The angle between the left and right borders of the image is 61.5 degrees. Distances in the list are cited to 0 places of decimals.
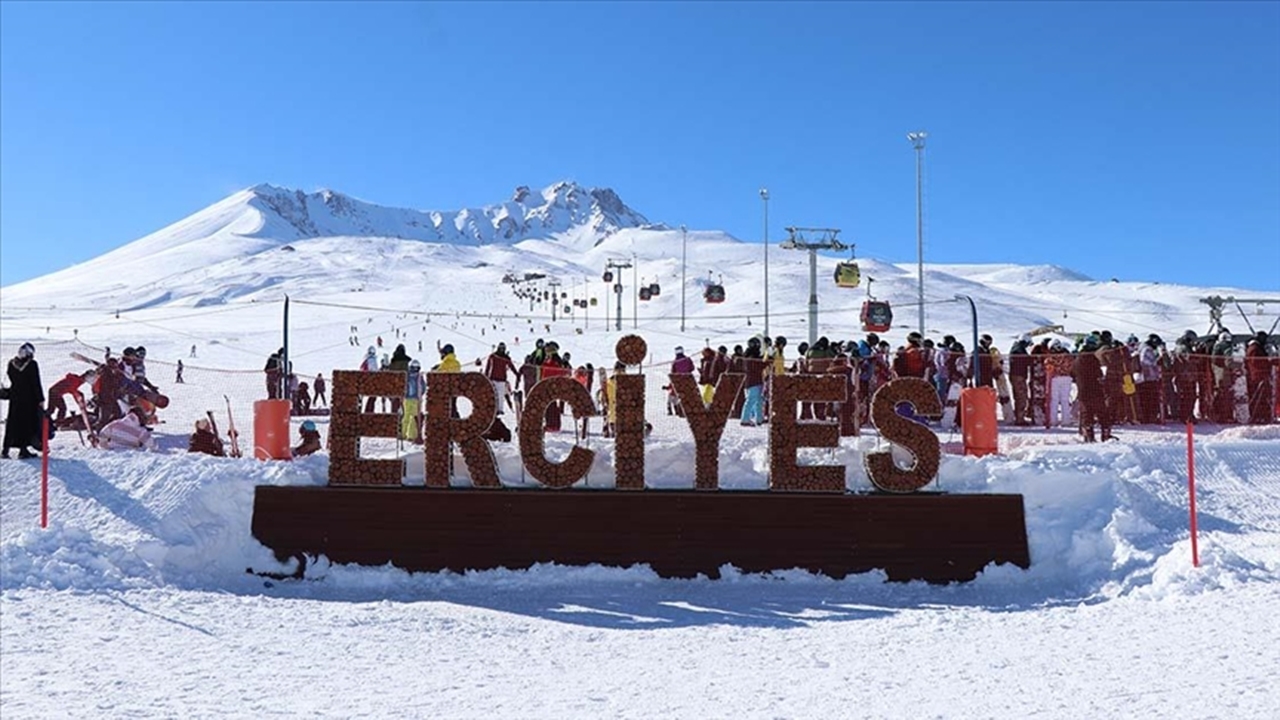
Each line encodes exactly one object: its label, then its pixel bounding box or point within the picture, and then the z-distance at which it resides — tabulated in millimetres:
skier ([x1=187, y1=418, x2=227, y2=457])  15133
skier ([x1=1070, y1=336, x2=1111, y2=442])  15969
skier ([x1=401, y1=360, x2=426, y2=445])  16359
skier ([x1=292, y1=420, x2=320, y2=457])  15164
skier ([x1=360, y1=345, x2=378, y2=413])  22312
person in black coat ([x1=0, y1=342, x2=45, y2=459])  13352
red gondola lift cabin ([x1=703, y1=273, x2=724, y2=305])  62188
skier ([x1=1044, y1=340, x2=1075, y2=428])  17672
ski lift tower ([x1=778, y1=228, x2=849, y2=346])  39781
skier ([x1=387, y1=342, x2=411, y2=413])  16641
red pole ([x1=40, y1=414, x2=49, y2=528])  11734
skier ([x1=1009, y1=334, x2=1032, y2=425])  18062
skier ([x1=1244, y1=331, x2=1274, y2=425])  17531
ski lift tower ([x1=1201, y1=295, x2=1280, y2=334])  33688
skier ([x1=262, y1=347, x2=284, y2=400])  20172
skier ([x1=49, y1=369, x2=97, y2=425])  16158
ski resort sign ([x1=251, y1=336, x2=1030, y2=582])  12680
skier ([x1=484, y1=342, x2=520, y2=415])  18125
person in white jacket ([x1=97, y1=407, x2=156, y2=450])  14820
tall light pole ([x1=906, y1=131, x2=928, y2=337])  43500
